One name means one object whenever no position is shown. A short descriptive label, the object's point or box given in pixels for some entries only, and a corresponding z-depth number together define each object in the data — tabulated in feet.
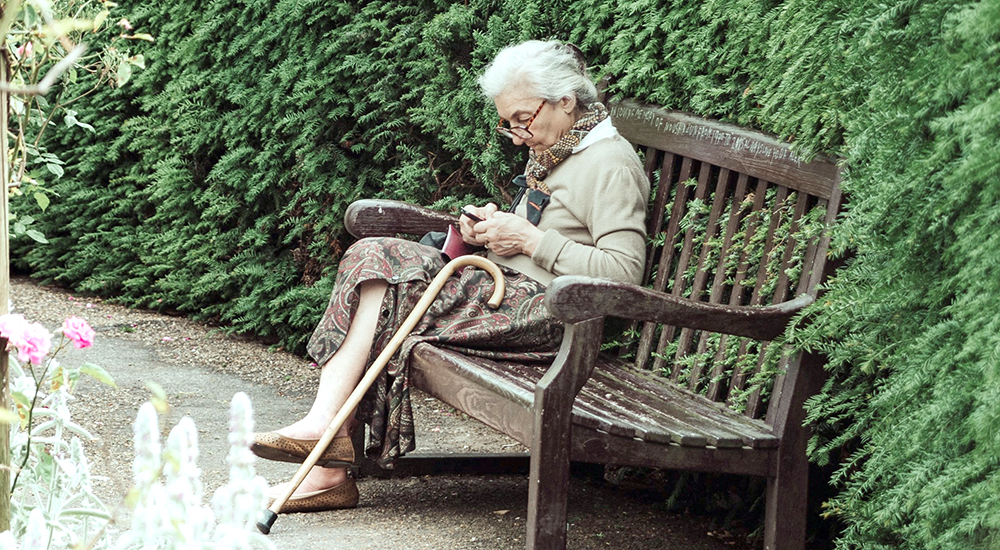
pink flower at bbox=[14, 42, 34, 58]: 26.48
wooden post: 23.63
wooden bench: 26.50
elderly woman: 28.41
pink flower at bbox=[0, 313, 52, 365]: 23.28
